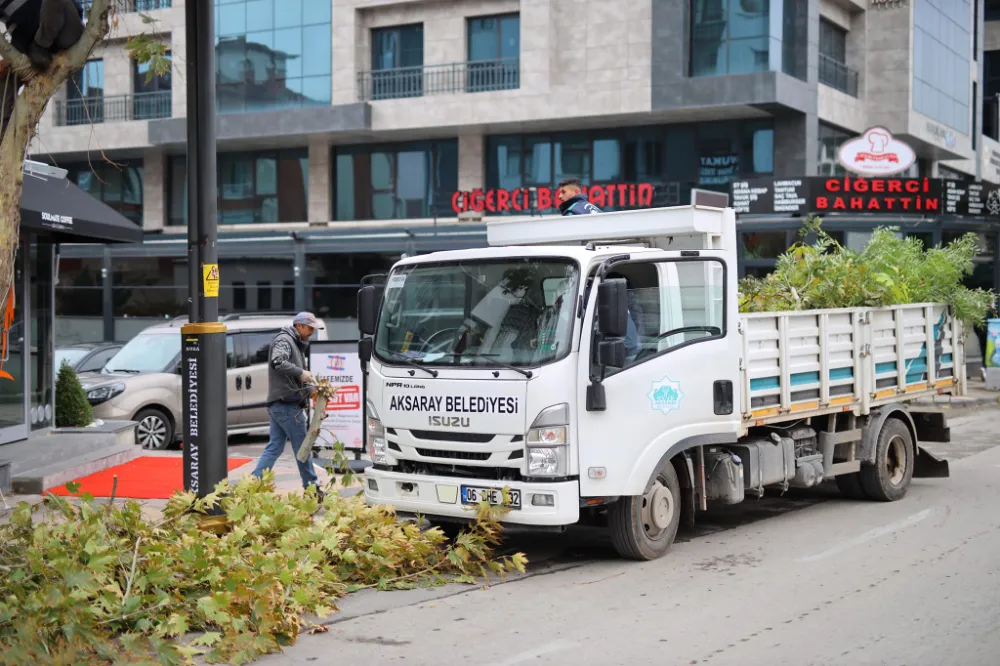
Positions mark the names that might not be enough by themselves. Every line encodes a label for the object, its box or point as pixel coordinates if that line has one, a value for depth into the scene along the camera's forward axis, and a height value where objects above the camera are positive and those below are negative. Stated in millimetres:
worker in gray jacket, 10820 -871
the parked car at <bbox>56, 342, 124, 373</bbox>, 20078 -953
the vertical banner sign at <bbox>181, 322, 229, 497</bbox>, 8922 -797
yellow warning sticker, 8898 +178
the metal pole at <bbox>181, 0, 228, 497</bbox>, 8781 +58
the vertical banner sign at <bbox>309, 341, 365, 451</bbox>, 12875 -1022
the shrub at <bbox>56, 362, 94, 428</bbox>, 15000 -1360
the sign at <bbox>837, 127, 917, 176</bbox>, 28708 +3709
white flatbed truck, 8055 -597
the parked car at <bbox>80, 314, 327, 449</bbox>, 16375 -1187
